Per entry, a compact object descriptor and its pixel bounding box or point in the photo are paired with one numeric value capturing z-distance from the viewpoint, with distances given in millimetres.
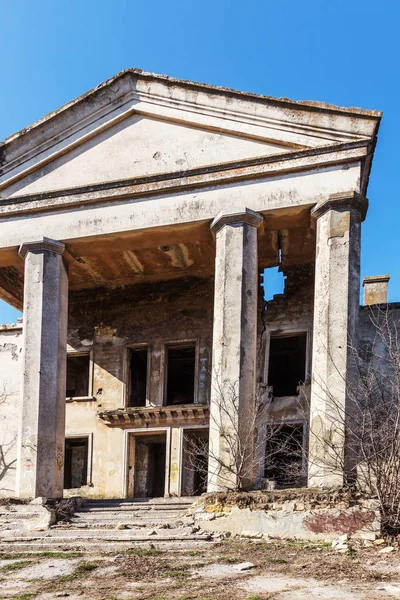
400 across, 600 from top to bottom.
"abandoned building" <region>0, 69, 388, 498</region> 14172
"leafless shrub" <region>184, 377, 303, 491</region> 13180
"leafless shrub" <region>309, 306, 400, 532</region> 10750
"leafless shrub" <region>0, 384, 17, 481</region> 20594
